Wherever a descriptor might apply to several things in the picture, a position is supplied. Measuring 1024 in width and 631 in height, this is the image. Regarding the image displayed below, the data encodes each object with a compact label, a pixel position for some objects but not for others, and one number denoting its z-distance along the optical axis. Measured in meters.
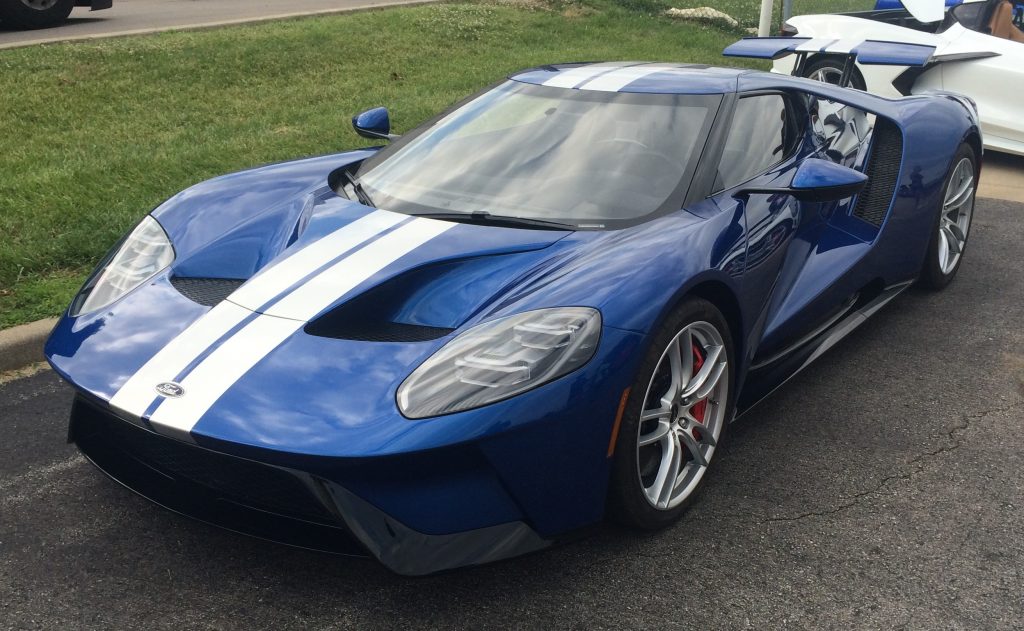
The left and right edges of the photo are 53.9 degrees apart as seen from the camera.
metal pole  10.61
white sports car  7.44
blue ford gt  2.32
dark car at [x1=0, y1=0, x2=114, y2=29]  10.09
